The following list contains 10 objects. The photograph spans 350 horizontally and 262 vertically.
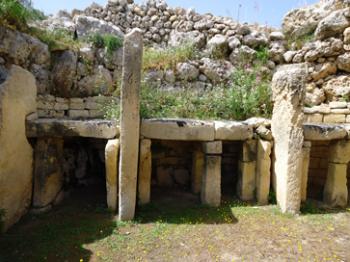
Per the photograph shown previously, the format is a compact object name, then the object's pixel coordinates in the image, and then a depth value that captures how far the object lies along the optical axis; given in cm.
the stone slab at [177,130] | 383
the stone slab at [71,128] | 383
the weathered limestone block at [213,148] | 401
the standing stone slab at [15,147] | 329
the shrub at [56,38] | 611
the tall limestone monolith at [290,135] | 374
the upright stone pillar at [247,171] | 427
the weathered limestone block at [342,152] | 421
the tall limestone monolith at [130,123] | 344
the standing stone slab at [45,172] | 396
